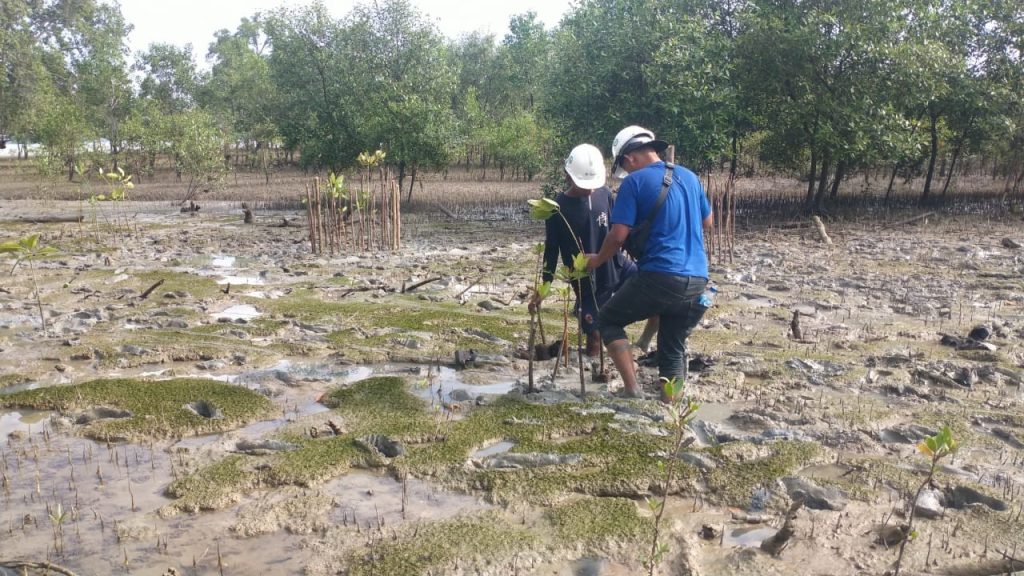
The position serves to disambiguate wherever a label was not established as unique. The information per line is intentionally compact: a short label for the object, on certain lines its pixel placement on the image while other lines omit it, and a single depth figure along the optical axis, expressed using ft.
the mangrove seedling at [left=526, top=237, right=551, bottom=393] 15.92
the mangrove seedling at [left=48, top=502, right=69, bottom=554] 10.53
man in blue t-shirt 14.56
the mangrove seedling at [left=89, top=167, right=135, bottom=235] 48.51
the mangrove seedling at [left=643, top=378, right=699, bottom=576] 9.42
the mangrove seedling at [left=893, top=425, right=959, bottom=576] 8.87
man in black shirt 17.48
